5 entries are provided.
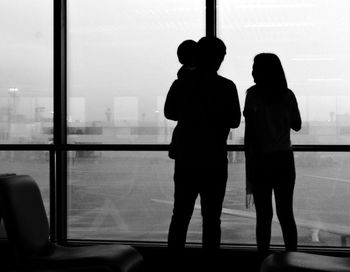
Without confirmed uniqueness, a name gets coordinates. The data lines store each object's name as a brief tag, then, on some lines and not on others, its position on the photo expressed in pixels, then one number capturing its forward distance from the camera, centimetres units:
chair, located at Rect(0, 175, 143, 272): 277
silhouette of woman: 350
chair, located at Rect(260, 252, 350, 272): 257
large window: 443
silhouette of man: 337
